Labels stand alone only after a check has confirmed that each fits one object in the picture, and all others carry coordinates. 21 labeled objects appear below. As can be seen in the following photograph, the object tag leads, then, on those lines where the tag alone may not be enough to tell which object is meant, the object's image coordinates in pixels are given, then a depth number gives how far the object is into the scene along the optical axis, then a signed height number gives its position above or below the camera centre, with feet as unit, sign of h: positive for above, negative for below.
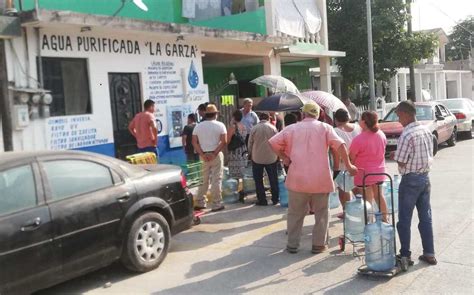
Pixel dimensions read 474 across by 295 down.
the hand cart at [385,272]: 17.25 -5.61
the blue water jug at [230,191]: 32.30 -5.02
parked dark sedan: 15.38 -3.20
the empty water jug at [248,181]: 33.01 -4.58
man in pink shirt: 20.10 -2.48
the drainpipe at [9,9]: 26.58 +5.63
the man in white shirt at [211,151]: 28.99 -2.29
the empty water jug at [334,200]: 27.94 -5.17
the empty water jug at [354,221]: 20.25 -4.58
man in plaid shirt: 17.93 -2.63
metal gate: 33.65 +0.57
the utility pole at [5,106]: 26.89 +0.80
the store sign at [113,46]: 29.63 +4.29
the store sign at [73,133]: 29.37 -0.88
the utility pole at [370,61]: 58.82 +4.28
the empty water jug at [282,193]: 29.78 -4.96
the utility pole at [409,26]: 70.68 +9.36
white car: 61.41 -2.21
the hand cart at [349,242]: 20.16 -5.46
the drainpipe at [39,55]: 28.45 +3.39
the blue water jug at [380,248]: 17.54 -4.91
